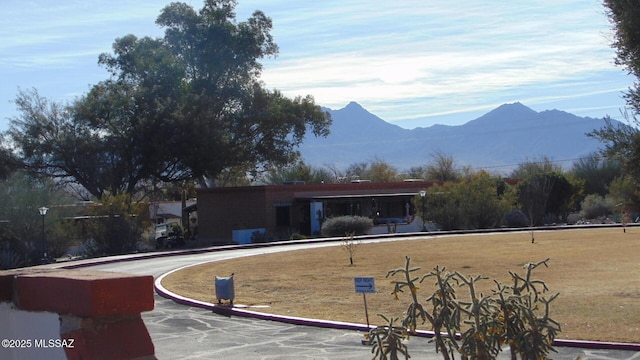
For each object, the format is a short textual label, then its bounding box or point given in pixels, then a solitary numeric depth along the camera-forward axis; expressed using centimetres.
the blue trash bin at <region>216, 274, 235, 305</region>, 1894
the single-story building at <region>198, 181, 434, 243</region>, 5759
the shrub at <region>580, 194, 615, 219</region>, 6550
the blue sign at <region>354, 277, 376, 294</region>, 1437
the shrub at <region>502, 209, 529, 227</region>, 6131
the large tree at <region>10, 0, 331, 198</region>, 5634
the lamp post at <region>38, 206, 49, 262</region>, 4081
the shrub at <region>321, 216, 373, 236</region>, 5353
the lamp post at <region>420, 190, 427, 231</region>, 5787
